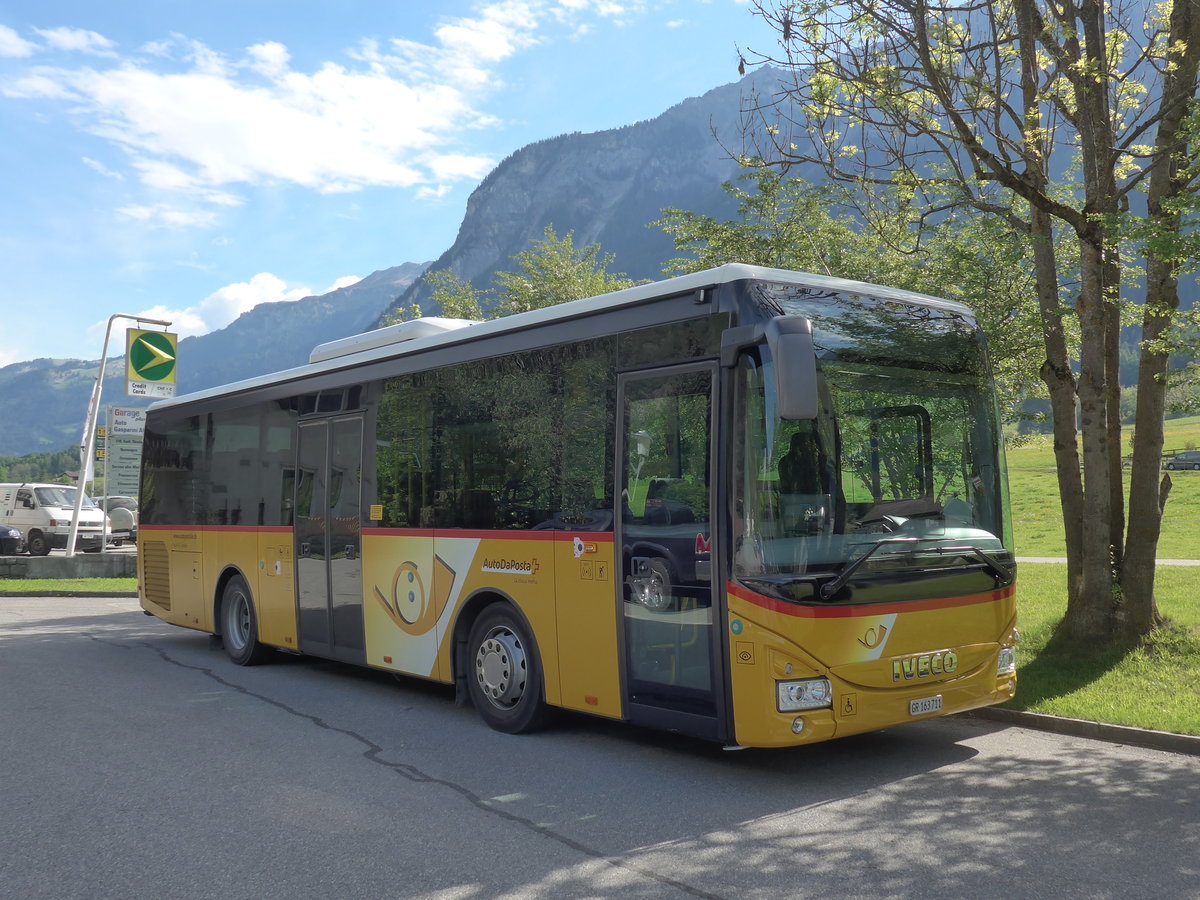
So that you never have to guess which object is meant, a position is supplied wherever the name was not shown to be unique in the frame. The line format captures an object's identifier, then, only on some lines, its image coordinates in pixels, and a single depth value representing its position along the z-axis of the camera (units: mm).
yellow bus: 6102
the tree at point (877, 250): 12219
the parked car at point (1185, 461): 61888
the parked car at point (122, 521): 40531
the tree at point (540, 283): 22938
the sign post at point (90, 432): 25188
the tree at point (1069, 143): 9664
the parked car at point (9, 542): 30359
